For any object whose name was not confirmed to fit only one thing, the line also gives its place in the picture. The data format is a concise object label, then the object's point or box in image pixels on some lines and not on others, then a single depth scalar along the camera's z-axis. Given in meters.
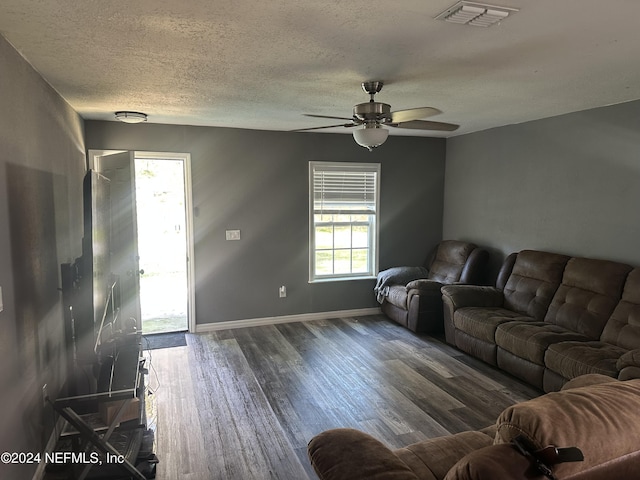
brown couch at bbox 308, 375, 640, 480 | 1.14
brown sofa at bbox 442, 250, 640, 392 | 3.29
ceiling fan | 2.93
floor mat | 4.76
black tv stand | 2.37
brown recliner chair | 5.06
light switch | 5.23
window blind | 5.62
